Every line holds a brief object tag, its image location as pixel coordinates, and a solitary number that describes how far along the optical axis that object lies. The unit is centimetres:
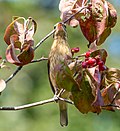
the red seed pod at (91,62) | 378
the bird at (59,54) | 449
